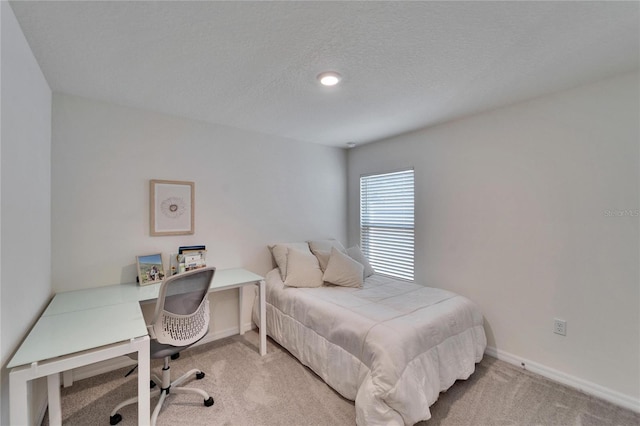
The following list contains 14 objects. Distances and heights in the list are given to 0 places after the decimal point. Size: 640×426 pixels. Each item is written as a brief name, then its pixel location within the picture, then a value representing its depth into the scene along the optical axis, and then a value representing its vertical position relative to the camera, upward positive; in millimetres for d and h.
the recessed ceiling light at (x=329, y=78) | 1896 +986
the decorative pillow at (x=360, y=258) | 3286 -554
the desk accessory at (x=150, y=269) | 2438 -504
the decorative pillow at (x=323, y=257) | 3110 -508
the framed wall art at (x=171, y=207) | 2598 +75
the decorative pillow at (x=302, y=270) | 2871 -615
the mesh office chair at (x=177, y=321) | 1748 -729
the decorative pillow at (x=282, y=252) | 3079 -455
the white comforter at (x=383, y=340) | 1640 -965
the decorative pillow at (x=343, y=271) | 2857 -627
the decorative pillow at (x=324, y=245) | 3416 -406
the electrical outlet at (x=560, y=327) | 2180 -931
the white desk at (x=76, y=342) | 1196 -657
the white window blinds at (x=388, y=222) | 3344 -109
